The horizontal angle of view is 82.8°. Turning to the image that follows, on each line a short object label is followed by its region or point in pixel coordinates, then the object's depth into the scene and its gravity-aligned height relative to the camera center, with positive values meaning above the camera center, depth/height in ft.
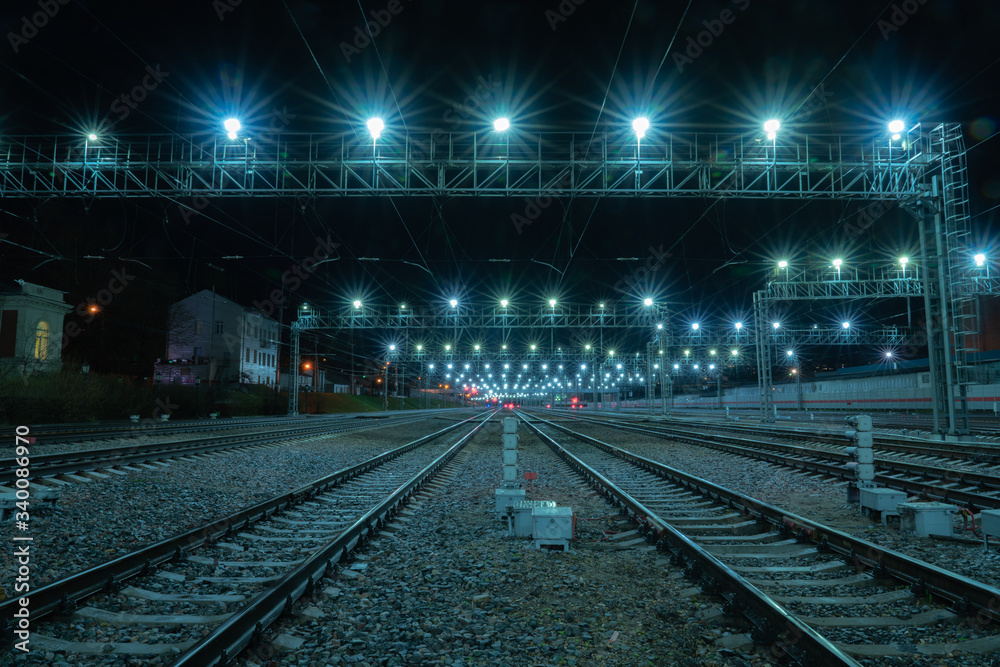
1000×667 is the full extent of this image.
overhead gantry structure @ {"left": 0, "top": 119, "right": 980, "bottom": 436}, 58.44 +23.23
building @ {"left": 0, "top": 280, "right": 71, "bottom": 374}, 113.80 +13.46
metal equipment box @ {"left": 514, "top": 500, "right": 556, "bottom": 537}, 23.22 -5.36
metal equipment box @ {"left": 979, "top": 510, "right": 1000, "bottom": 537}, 18.90 -4.54
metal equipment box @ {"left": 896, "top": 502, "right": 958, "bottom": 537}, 22.40 -5.26
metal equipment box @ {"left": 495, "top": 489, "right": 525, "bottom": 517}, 25.67 -5.03
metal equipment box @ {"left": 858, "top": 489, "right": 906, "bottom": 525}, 25.21 -5.09
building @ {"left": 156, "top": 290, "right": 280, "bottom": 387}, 183.01 +14.82
